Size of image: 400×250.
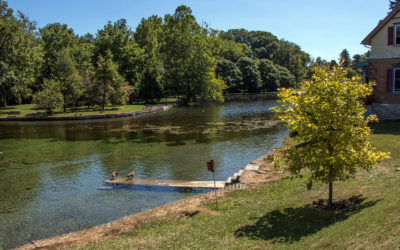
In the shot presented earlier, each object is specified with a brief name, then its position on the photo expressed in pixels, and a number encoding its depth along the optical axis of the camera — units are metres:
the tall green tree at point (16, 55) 62.94
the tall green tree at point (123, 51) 88.44
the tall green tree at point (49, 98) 58.12
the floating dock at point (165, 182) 18.40
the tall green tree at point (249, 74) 115.94
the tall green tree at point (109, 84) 65.38
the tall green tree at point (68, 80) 63.23
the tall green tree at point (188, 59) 82.88
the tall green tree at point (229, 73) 109.38
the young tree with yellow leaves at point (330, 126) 10.98
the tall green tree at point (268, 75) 122.38
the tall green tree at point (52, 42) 83.94
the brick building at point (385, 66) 27.62
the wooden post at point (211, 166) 13.83
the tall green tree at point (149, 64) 85.38
